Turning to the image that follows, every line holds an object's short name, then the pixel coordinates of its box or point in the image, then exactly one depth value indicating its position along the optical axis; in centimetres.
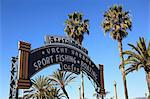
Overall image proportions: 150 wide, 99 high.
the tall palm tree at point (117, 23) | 4147
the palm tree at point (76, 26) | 4159
